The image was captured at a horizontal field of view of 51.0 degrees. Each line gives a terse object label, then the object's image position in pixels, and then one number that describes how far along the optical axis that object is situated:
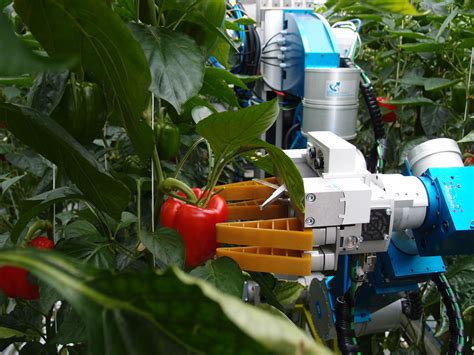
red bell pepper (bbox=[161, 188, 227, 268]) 0.55
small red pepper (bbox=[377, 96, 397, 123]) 1.58
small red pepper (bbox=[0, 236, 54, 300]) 0.64
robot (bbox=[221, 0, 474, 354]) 0.56
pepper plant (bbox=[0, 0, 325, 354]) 0.21
